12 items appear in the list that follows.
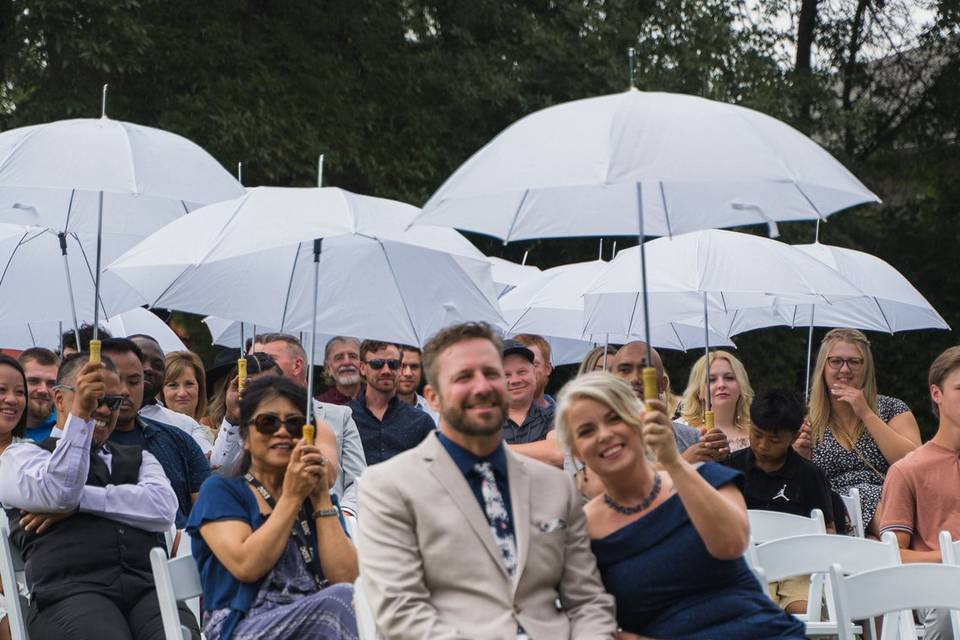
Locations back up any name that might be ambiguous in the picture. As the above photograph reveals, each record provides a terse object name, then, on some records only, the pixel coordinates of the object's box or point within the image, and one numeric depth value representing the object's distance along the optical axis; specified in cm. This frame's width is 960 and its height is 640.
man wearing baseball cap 1394
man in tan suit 787
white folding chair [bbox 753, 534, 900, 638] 1034
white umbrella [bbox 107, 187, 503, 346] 1024
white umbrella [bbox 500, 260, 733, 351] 1576
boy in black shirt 1300
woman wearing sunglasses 893
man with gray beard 1615
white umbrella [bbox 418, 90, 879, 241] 811
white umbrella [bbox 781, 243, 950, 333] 1502
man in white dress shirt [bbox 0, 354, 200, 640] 1013
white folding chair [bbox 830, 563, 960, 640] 911
